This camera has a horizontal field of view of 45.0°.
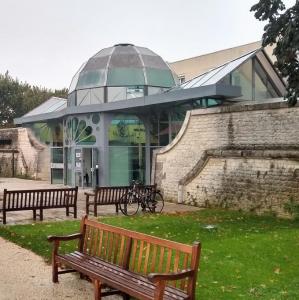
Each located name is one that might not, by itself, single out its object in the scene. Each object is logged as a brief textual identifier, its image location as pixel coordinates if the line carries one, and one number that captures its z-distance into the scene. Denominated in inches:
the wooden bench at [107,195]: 398.5
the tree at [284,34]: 253.8
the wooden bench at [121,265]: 140.4
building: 638.5
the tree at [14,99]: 1631.6
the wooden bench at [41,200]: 354.9
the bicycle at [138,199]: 411.9
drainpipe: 501.9
